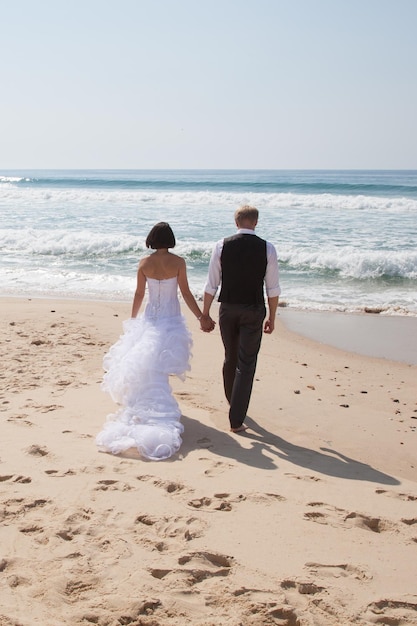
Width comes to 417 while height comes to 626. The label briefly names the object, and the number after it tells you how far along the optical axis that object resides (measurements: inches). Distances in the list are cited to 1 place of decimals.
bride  184.7
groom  204.4
